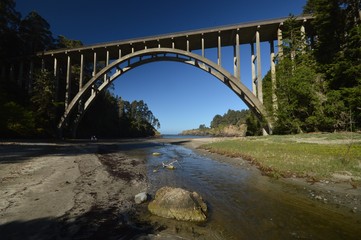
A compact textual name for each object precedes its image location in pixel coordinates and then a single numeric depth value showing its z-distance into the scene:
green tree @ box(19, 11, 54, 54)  44.84
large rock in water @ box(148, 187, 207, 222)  5.64
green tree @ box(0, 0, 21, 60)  39.05
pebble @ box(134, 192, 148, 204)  6.79
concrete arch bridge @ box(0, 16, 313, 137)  29.06
